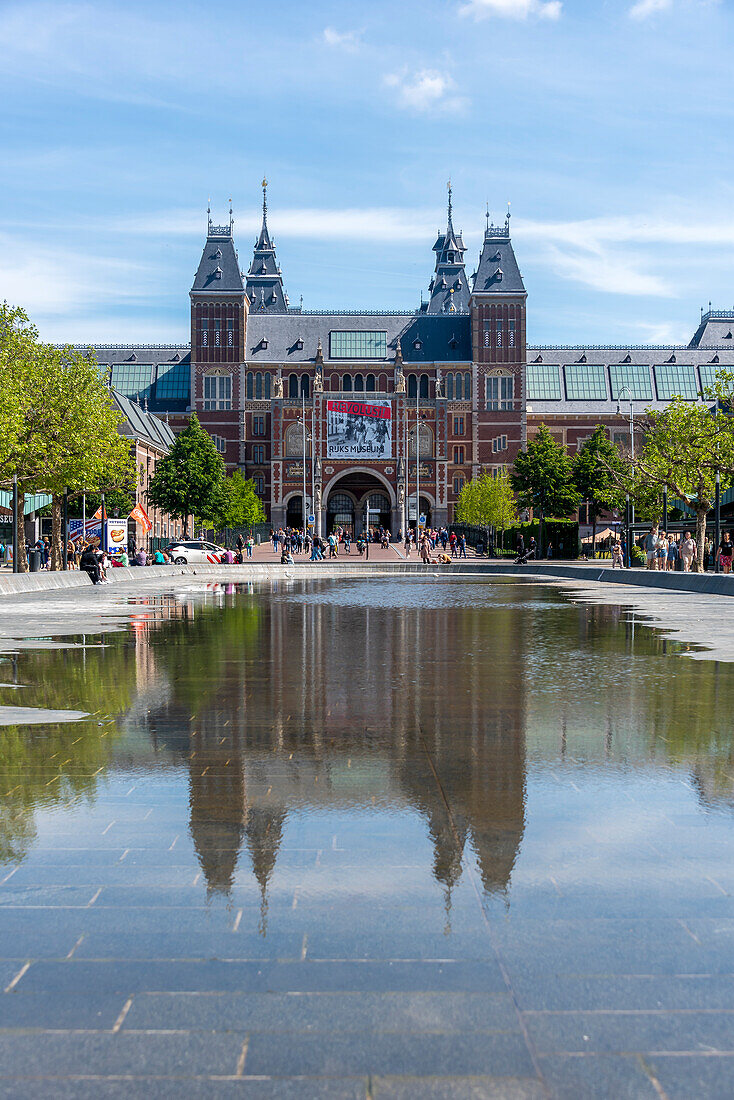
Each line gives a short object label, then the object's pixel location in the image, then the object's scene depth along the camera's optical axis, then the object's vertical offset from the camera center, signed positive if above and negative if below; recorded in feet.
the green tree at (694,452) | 114.11 +9.76
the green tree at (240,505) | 255.09 +9.07
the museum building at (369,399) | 315.37 +43.81
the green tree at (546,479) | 214.07 +12.15
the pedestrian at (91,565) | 102.01 -2.66
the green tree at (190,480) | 245.24 +14.15
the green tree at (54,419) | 117.50 +14.36
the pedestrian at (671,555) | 125.18 -2.41
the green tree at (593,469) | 220.86 +14.76
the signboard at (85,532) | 139.13 +1.06
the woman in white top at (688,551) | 110.42 -1.70
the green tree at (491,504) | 231.91 +7.72
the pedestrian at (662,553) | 121.29 -2.07
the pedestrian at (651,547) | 122.11 -1.40
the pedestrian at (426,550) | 169.78 -2.18
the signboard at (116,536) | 133.69 +0.36
